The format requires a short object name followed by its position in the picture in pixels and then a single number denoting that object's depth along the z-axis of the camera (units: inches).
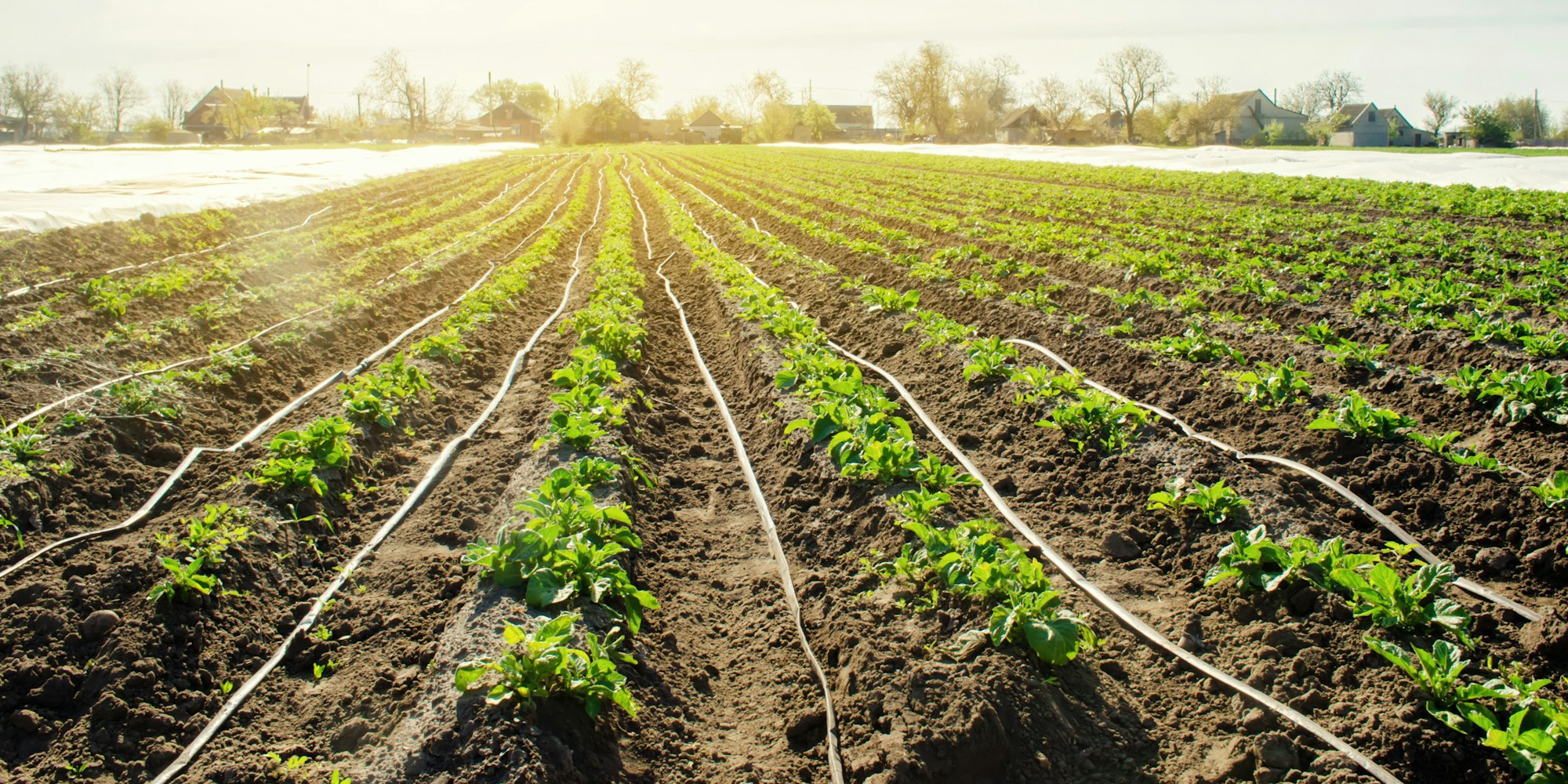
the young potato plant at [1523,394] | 201.9
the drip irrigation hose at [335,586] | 124.9
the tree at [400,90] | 3831.2
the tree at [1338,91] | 3604.8
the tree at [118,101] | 3681.1
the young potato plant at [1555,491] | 165.0
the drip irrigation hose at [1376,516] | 146.9
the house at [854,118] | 4488.2
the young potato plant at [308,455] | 189.3
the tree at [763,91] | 4207.7
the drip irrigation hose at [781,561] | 125.7
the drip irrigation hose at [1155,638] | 116.5
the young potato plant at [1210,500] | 175.3
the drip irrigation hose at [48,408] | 215.2
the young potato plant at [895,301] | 360.2
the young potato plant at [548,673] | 117.9
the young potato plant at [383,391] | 236.7
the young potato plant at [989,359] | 265.1
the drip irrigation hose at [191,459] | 175.9
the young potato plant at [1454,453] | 183.0
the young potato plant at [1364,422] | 202.8
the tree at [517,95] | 4512.8
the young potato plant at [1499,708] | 100.1
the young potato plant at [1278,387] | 231.1
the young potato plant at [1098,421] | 216.8
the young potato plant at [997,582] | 132.6
